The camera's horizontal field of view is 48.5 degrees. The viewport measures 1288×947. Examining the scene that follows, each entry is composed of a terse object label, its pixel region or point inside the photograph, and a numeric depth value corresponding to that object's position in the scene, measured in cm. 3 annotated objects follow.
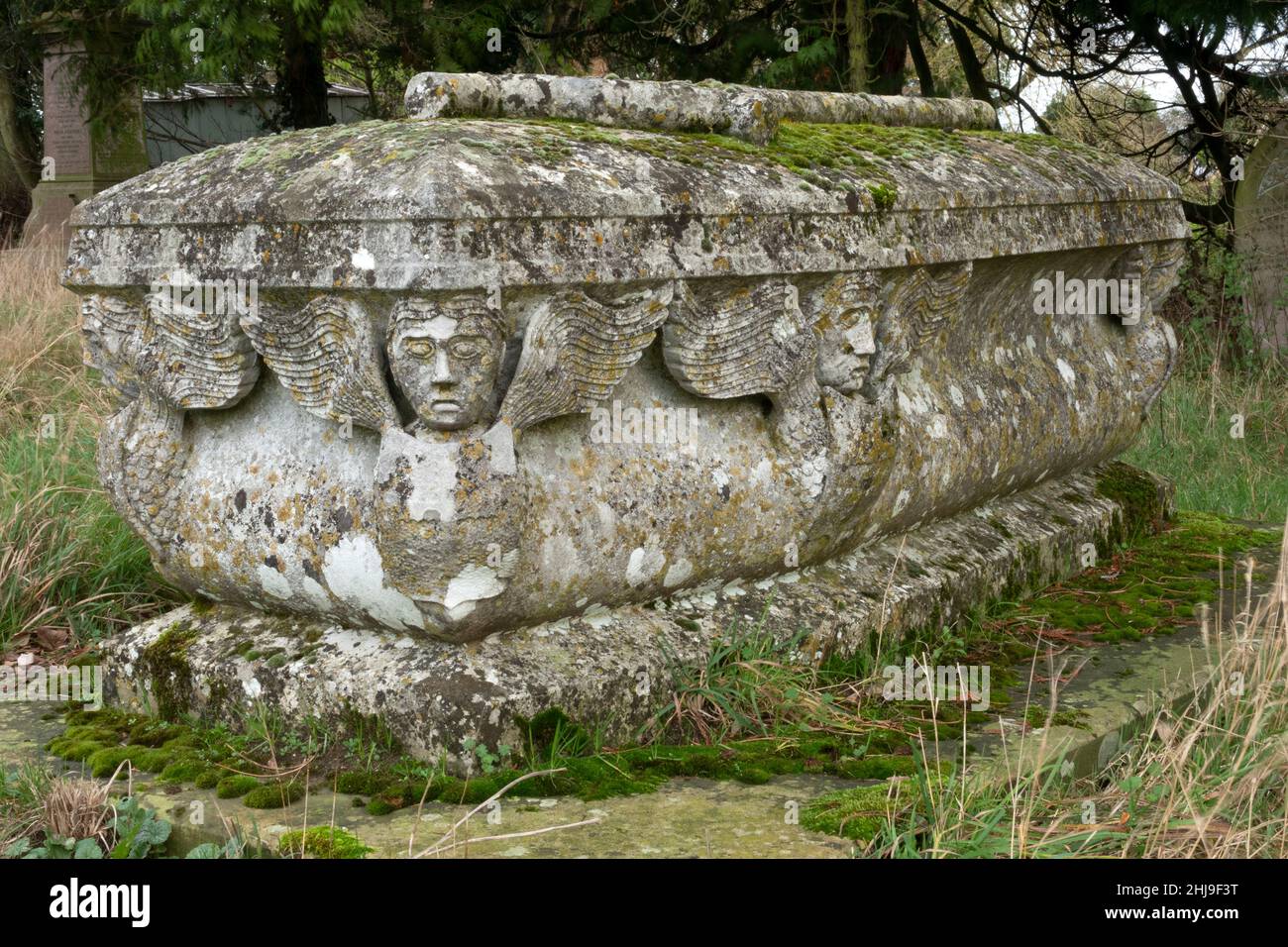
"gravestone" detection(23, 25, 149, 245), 1338
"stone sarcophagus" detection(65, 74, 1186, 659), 293
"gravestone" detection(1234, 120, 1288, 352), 847
